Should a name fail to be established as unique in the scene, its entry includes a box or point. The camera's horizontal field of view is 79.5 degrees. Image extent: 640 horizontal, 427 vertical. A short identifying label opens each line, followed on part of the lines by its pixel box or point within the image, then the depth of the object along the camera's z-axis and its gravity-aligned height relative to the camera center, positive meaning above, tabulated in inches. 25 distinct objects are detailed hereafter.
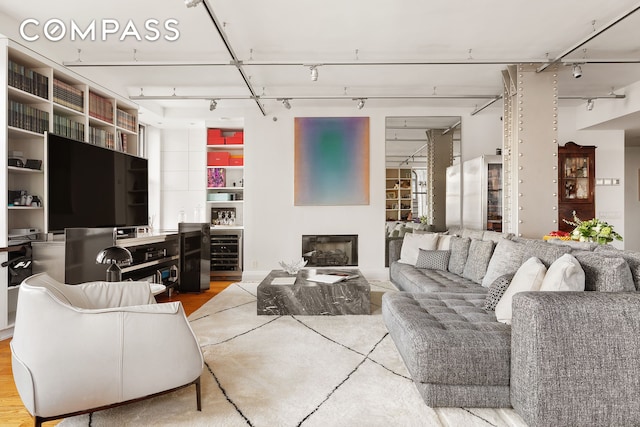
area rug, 76.2 -41.8
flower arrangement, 138.3 -8.4
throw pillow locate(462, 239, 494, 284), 147.8 -20.1
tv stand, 141.5 -19.5
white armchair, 67.2 -26.4
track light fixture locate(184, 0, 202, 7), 104.7 +56.2
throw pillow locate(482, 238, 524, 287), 117.2 -16.2
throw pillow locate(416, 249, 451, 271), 181.2 -24.2
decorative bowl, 177.8 -27.3
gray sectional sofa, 68.3 -27.6
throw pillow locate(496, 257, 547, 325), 91.4 -18.0
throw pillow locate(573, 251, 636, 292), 79.0 -13.6
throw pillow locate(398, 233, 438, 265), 199.3 -18.8
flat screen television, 140.7 +9.3
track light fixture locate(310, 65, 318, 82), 160.1 +57.2
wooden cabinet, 245.8 +17.7
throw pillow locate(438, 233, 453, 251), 192.7 -16.9
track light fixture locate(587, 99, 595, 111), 208.3 +57.4
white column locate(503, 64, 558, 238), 178.1 +26.5
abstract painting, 246.4 +27.5
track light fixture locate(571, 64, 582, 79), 163.4 +59.6
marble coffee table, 151.9 -35.8
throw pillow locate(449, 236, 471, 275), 169.3 -20.2
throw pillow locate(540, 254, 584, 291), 82.7 -14.8
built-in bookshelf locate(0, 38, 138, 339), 131.4 +30.7
